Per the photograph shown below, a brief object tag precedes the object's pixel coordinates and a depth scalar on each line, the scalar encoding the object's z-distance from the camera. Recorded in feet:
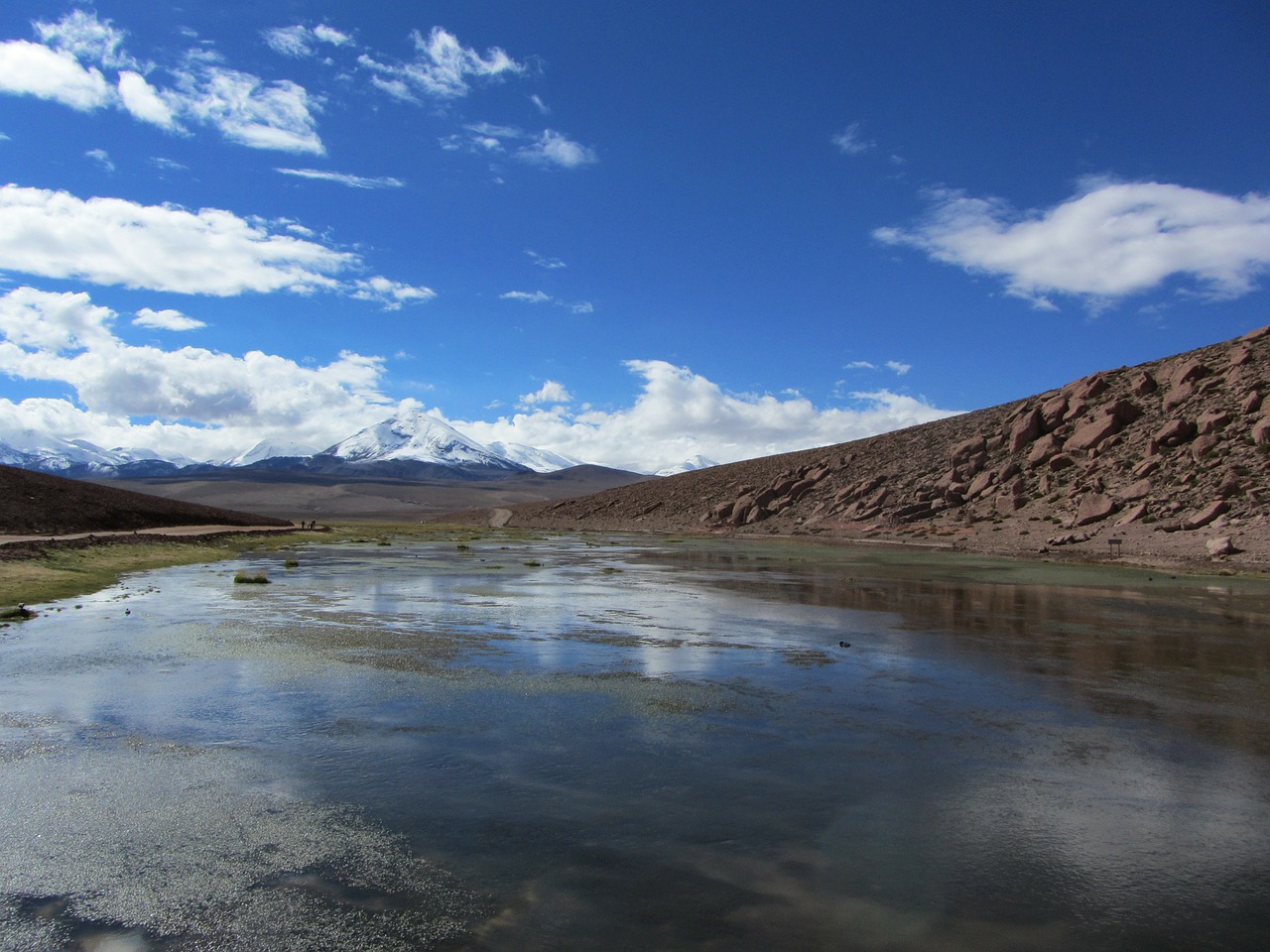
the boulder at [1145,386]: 210.18
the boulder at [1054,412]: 223.51
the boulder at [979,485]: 211.90
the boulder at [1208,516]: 137.28
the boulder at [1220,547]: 122.62
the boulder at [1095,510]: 159.53
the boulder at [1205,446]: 163.22
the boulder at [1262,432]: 156.04
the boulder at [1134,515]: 151.53
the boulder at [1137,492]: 160.04
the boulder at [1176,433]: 175.11
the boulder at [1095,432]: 197.16
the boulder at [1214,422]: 170.40
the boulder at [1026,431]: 224.12
